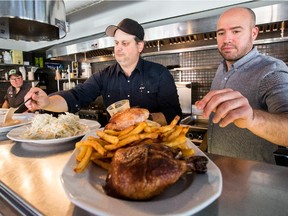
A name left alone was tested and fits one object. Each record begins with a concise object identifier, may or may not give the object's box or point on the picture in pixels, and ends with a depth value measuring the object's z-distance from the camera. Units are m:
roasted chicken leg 0.49
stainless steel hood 2.24
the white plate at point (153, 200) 0.44
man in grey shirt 0.93
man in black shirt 1.81
